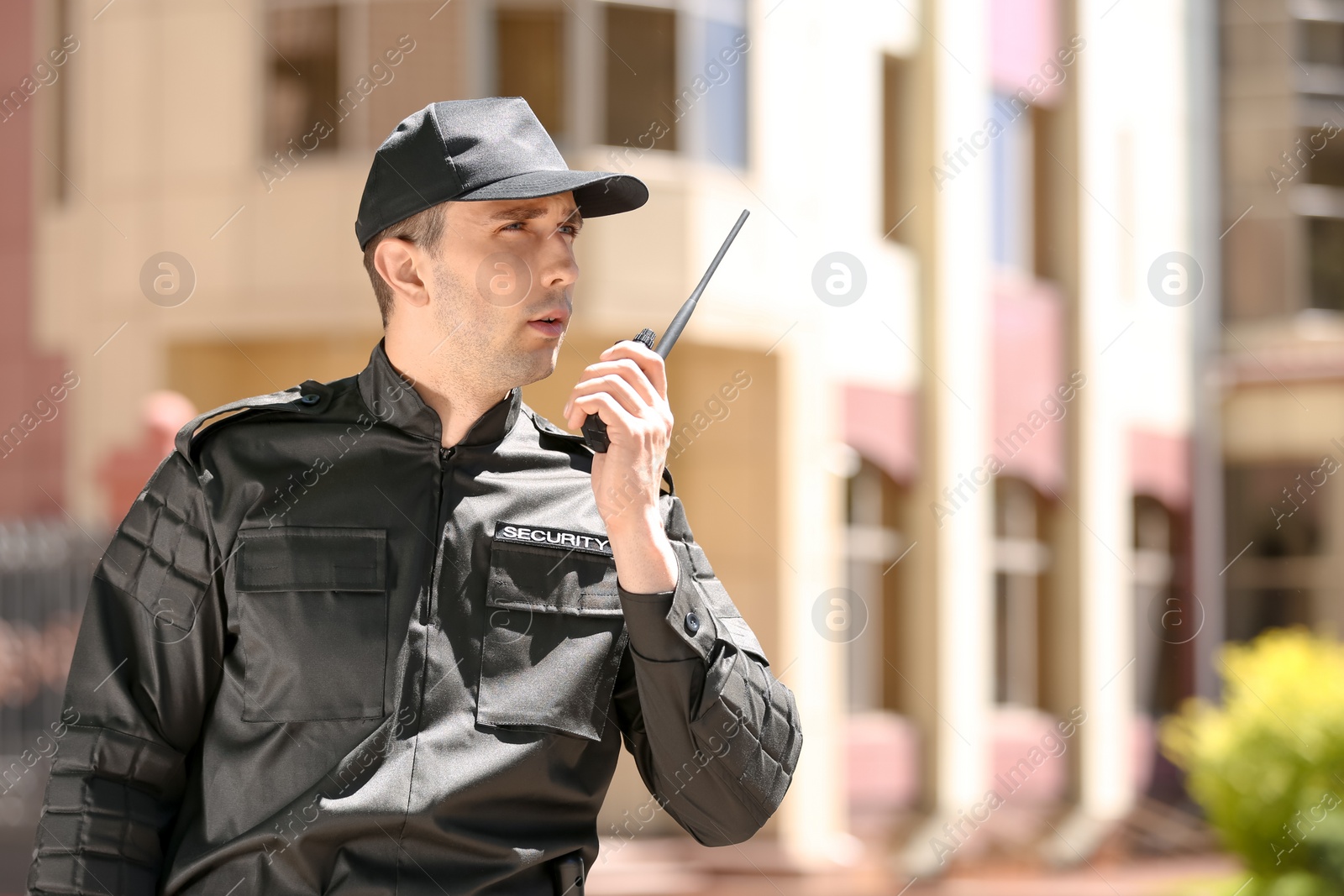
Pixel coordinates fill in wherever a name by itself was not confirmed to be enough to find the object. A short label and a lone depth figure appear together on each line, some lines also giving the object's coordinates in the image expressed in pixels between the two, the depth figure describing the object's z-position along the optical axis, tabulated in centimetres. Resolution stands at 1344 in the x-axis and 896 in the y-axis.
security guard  461
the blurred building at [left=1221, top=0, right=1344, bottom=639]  3553
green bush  1855
